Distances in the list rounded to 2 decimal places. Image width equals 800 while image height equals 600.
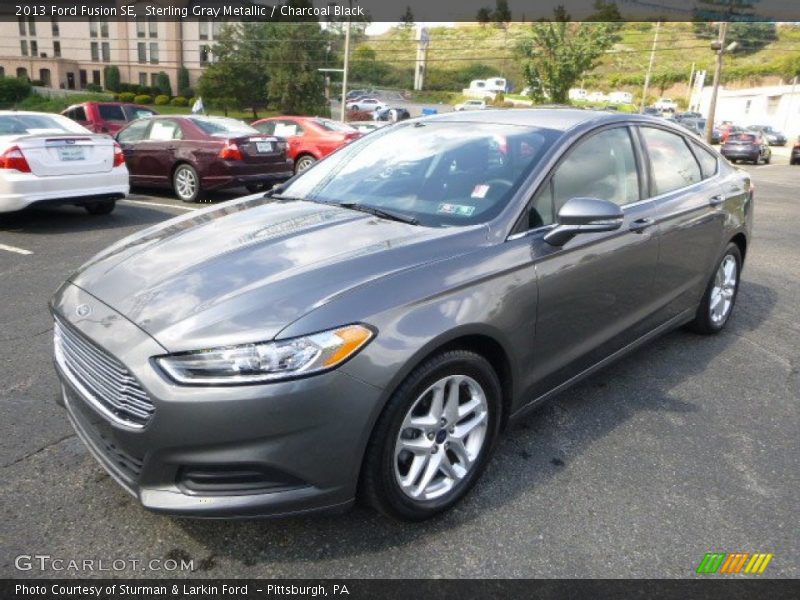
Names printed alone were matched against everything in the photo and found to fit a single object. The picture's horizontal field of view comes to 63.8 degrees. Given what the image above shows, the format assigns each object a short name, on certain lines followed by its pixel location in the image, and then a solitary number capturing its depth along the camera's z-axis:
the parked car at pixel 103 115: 15.55
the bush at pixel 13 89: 56.03
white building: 55.81
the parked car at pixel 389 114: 37.44
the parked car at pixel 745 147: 28.25
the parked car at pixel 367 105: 46.61
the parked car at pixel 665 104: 68.14
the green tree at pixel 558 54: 40.19
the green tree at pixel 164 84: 68.56
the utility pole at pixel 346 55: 32.73
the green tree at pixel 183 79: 72.56
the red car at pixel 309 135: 13.04
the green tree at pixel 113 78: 70.31
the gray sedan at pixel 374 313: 2.10
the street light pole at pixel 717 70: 32.33
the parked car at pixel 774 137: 43.38
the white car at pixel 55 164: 7.24
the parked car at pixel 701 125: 38.12
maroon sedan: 9.94
